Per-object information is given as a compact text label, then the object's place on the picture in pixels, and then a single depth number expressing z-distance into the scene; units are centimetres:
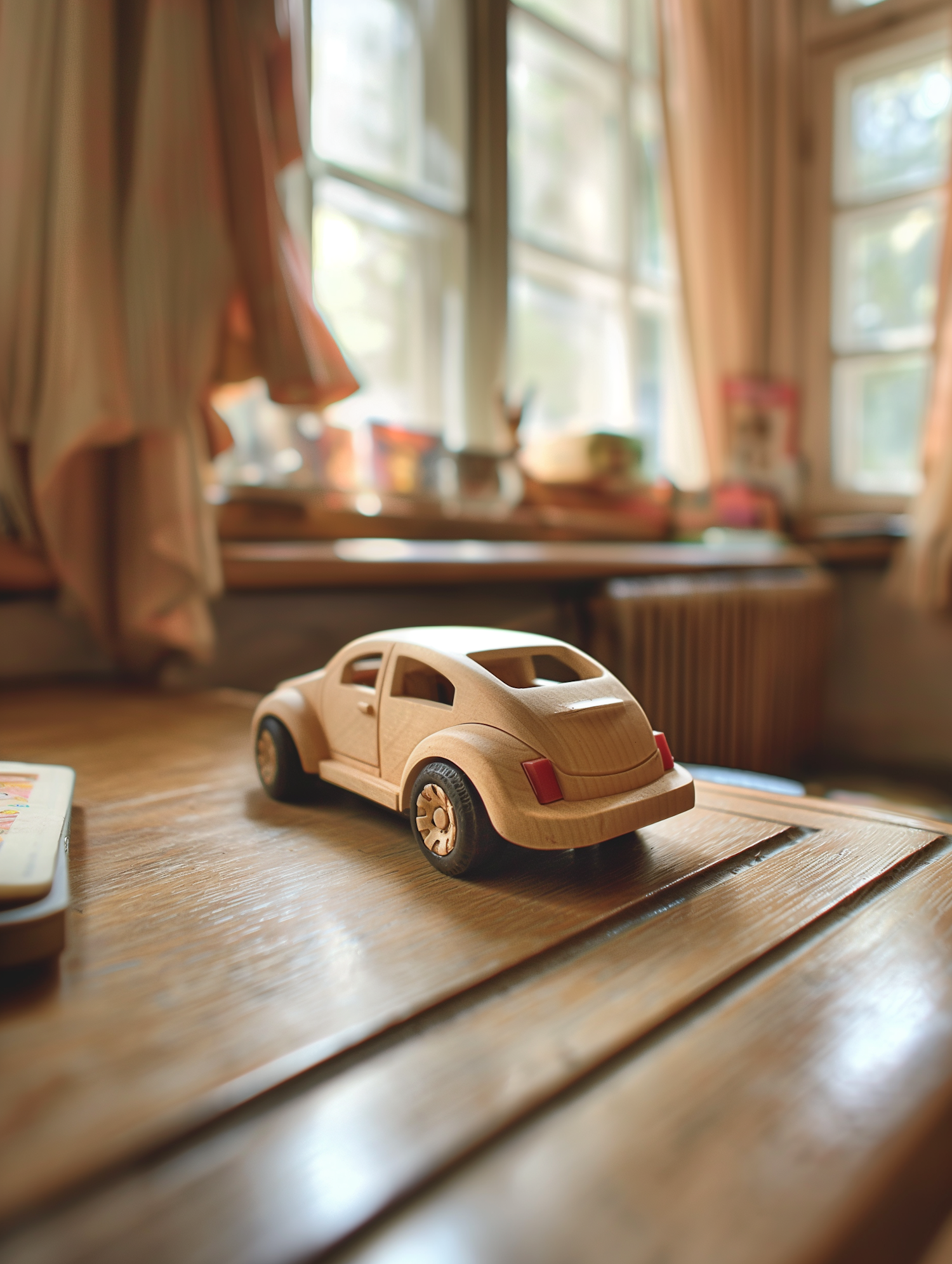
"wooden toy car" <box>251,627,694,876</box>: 40
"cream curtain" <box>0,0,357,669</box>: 109
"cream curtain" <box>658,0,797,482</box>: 265
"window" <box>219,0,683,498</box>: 187
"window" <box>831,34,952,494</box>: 273
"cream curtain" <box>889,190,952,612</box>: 234
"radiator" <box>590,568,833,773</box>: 154
